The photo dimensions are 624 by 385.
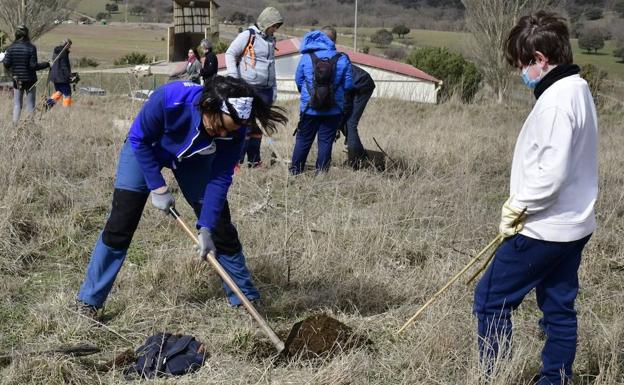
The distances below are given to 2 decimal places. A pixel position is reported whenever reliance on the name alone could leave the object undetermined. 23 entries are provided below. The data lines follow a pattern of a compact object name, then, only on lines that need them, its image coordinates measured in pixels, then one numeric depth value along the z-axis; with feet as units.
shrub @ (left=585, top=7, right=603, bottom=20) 201.11
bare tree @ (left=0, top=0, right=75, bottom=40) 74.33
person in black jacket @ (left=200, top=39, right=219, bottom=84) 35.35
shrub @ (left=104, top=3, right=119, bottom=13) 276.62
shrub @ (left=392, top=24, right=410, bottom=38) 195.21
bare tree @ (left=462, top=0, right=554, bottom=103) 66.33
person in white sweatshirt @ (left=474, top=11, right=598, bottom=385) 8.19
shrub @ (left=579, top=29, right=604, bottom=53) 148.97
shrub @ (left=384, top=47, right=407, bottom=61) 128.57
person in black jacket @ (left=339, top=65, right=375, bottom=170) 24.81
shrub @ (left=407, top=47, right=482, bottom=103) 66.44
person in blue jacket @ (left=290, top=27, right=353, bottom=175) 22.04
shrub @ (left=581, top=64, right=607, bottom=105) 62.21
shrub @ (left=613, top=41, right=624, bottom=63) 142.40
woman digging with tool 10.46
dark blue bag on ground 10.16
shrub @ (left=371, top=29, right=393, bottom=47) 167.32
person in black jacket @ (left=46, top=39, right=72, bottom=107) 39.59
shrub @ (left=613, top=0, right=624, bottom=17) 227.16
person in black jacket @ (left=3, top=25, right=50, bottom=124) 32.30
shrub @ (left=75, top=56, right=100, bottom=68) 104.06
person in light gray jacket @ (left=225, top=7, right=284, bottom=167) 22.09
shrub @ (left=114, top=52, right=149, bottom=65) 102.63
